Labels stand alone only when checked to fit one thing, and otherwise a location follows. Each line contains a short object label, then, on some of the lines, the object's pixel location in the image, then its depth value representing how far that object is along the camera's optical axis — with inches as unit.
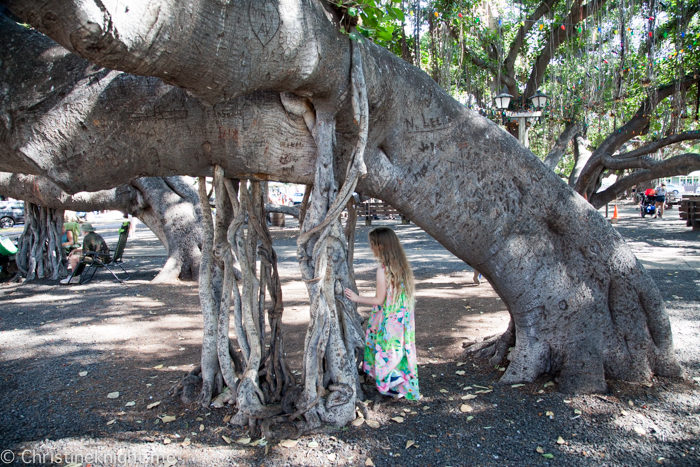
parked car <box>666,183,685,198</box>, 1210.8
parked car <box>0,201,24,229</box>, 954.5
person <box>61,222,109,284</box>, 381.1
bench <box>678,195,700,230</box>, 596.5
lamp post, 419.8
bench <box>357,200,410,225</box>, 801.6
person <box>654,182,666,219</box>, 816.9
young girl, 141.3
